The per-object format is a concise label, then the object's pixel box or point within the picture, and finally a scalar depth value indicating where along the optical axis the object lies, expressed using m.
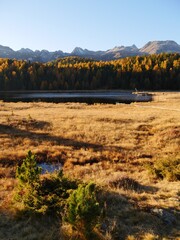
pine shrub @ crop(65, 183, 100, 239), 9.22
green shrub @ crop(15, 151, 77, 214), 11.28
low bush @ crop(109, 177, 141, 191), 14.96
